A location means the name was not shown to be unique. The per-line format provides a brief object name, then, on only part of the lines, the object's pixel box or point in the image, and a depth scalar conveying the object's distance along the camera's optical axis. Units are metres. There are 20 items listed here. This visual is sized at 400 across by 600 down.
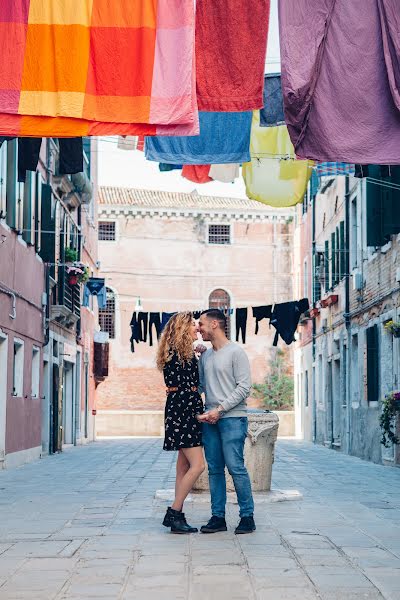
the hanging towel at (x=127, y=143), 13.91
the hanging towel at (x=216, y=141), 11.00
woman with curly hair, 8.31
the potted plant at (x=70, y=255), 25.77
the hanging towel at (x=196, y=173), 13.59
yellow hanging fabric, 15.12
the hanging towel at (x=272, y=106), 11.84
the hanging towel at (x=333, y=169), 16.30
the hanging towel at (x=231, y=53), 7.95
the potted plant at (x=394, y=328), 17.33
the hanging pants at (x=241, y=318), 27.79
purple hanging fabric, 7.77
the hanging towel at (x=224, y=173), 14.09
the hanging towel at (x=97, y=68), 7.57
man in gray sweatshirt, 8.20
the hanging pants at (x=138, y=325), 31.88
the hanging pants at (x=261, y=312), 25.81
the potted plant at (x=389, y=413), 17.49
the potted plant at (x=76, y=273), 25.03
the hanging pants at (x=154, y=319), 32.38
